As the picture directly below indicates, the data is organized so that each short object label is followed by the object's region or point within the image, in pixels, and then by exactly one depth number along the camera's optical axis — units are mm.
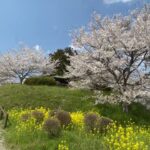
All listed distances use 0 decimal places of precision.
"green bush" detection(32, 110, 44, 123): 6423
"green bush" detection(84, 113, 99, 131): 5687
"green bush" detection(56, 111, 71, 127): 6111
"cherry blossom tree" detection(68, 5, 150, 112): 9606
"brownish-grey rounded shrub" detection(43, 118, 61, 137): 5357
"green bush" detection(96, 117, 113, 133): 5632
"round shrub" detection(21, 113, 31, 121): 6658
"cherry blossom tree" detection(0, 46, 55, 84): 18685
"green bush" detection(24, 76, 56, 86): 14151
